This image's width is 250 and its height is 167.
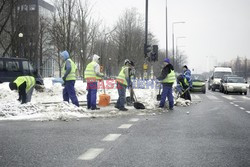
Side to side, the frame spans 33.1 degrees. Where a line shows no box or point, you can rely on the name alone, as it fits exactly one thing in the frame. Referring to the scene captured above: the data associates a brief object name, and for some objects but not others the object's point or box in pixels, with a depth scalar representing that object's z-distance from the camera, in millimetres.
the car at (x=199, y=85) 31859
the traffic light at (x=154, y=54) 22797
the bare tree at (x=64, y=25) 28380
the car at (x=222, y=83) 32694
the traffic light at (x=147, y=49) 22381
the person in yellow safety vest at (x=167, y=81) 14703
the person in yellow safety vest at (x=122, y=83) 13867
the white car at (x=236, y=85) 30250
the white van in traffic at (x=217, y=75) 37450
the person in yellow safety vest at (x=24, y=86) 12688
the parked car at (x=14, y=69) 24327
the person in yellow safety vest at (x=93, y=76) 13766
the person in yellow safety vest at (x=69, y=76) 13359
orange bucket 15567
